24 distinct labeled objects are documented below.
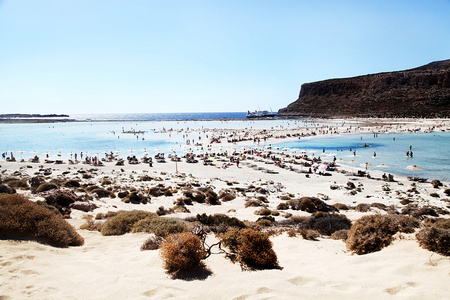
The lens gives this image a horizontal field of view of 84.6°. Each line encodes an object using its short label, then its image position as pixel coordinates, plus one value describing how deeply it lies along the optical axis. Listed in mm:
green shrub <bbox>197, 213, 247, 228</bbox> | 8308
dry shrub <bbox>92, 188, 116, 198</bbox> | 15060
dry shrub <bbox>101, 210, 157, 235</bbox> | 7804
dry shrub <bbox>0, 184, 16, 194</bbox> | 11820
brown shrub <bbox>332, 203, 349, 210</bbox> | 13305
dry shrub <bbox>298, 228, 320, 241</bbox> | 7518
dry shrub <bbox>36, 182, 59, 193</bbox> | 14288
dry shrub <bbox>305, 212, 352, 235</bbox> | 8516
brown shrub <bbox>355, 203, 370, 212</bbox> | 12320
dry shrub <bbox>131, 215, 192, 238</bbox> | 6806
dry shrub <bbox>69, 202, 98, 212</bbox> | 11742
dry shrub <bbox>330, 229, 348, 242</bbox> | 7379
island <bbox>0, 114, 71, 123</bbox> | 138750
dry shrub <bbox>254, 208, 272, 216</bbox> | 11583
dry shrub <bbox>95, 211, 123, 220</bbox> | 9898
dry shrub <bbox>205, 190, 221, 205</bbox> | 14977
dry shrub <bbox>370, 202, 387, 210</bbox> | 12952
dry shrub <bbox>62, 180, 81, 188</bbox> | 17344
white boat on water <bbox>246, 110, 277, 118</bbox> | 157662
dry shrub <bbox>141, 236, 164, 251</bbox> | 6146
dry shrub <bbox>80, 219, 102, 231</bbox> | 8416
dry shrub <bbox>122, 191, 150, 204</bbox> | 14380
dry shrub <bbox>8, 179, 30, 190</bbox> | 15650
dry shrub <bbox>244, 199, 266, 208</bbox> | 13966
